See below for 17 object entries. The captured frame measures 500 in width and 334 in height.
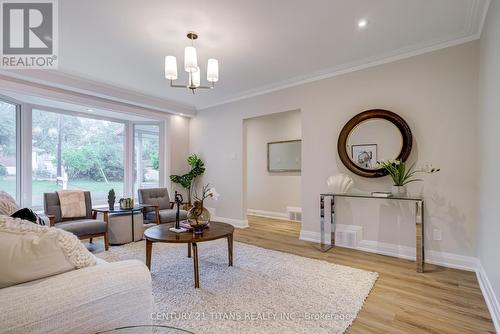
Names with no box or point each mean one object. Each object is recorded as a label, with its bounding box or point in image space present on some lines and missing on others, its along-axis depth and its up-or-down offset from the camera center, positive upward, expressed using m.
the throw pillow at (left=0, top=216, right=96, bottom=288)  1.07 -0.39
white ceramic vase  3.04 -0.29
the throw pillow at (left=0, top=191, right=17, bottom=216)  2.16 -0.33
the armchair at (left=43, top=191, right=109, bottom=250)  3.24 -0.74
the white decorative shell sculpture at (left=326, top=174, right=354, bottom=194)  3.51 -0.23
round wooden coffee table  2.42 -0.70
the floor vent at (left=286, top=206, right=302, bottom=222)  5.69 -1.05
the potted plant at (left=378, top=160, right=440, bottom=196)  3.04 -0.08
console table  2.76 -0.68
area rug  1.86 -1.15
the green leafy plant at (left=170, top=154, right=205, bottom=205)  5.65 -0.15
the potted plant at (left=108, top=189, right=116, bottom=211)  4.08 -0.51
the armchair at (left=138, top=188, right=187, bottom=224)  4.10 -0.69
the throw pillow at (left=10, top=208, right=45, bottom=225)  1.99 -0.38
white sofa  0.95 -0.56
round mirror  3.21 +0.35
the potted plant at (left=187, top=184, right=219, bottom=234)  2.72 -0.53
